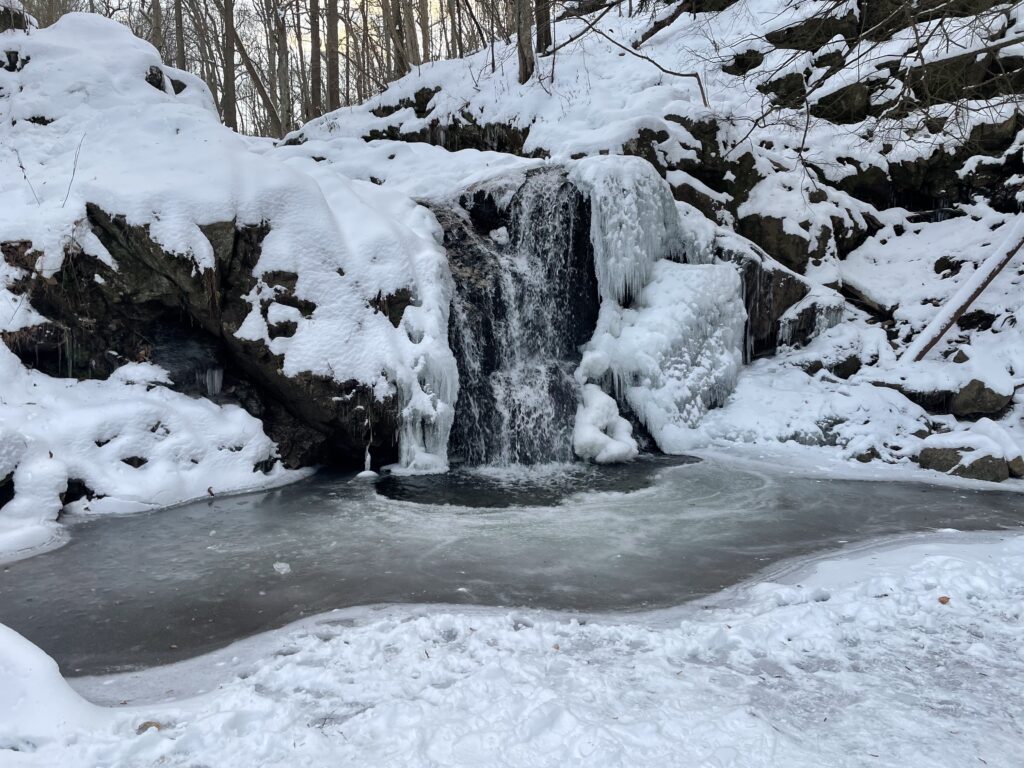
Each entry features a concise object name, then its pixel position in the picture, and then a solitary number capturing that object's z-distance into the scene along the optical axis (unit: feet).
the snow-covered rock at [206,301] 20.02
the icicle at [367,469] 22.26
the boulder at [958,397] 24.53
